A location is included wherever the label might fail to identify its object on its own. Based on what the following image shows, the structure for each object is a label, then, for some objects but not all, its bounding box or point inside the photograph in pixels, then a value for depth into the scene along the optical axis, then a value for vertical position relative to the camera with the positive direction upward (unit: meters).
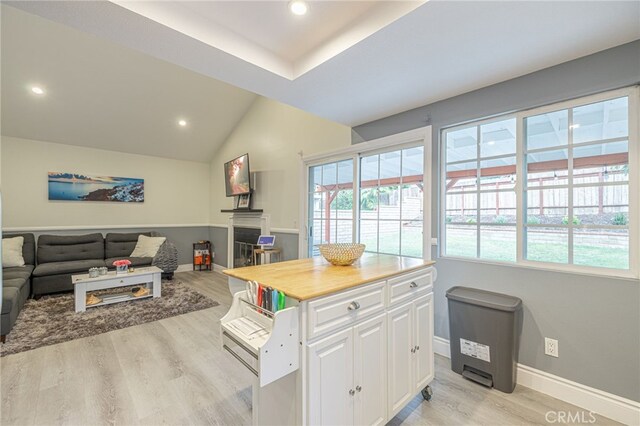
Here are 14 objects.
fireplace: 4.97 -0.39
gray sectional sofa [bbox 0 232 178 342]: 3.54 -0.80
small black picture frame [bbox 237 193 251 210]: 5.15 +0.24
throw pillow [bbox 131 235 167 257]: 5.13 -0.61
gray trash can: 2.02 -0.91
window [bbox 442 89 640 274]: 1.86 +0.23
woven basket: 1.89 -0.26
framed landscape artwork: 5.00 +0.47
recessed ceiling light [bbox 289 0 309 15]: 1.69 +1.28
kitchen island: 1.23 -0.62
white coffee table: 3.57 -0.96
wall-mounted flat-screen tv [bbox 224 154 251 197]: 4.97 +0.70
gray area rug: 2.82 -1.27
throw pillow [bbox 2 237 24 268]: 4.01 -0.59
